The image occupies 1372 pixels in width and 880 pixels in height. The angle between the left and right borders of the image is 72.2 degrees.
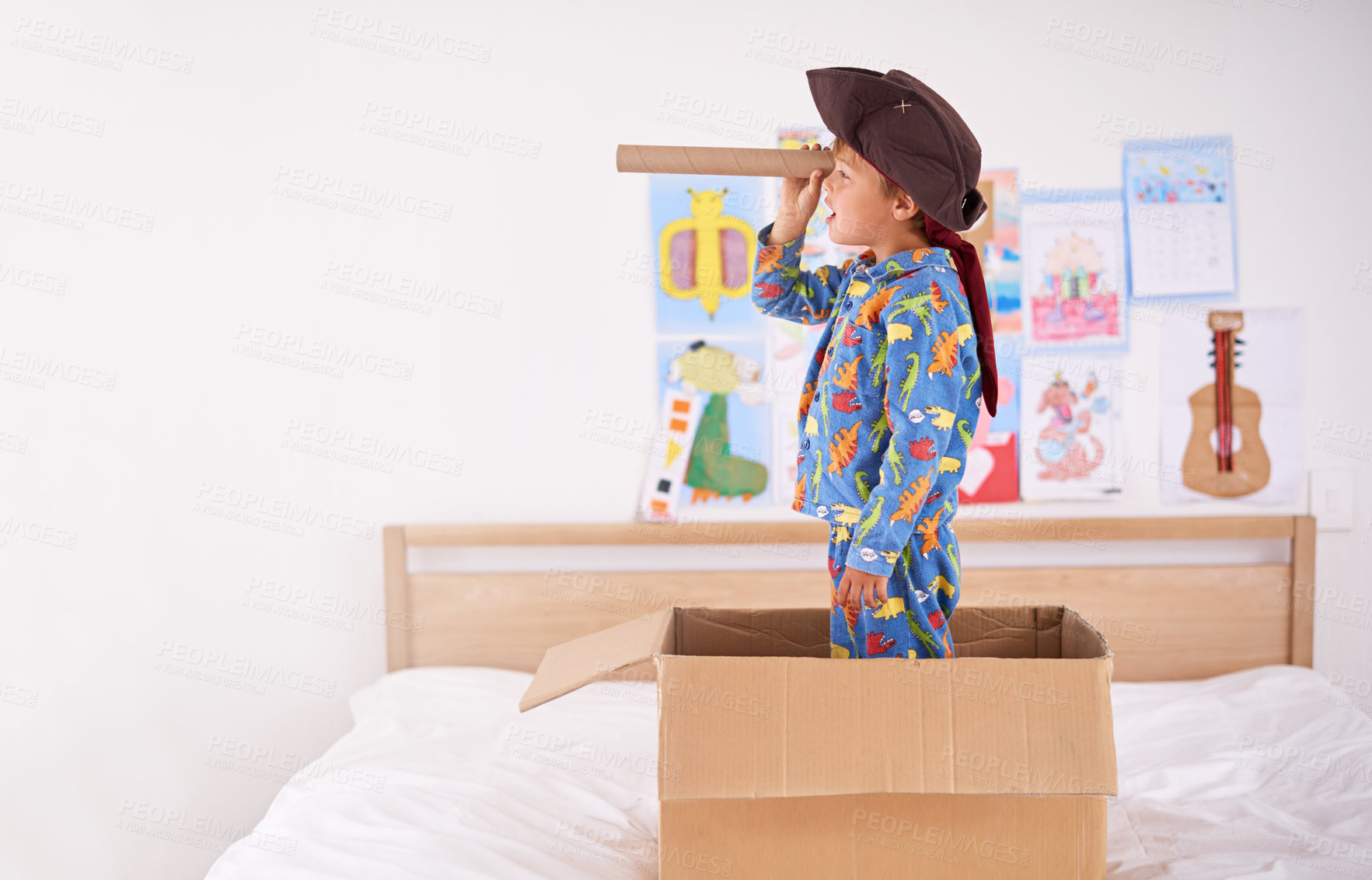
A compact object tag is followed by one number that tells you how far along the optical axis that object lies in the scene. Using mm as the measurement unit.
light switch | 2016
